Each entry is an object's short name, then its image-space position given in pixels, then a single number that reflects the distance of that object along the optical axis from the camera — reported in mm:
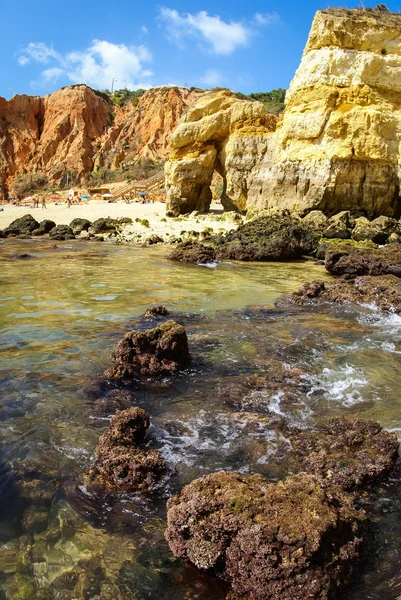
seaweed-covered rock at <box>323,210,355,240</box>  17688
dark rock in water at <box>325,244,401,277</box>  11484
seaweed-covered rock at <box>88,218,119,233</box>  24516
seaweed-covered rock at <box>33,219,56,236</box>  24600
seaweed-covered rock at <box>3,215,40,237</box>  24719
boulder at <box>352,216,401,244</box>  17203
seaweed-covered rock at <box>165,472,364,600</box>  2227
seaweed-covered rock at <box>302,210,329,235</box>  18438
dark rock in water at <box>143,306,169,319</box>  7605
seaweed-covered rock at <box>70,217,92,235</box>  25375
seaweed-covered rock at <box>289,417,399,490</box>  3205
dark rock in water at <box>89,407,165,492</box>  3139
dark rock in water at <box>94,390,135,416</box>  4246
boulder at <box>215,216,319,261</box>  15867
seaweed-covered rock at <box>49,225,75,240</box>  22861
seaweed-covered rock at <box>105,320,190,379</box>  5211
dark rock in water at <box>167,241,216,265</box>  14995
